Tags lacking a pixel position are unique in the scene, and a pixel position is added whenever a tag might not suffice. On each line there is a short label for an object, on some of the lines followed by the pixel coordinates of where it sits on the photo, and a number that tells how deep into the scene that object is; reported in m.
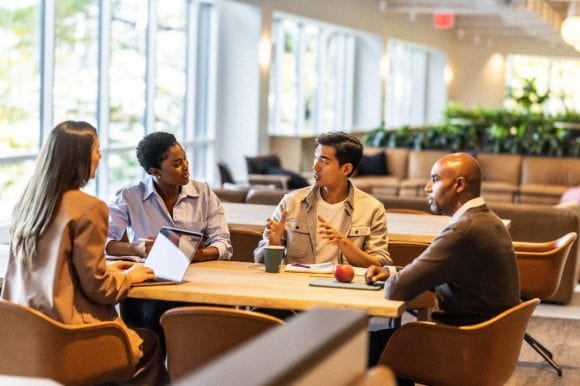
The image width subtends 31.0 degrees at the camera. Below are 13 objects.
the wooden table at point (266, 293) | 3.54
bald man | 3.60
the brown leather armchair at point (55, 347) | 3.43
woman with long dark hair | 3.47
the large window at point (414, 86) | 22.56
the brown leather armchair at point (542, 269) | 5.55
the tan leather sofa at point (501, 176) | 12.91
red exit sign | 20.31
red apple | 3.92
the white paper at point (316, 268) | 4.19
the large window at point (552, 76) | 29.20
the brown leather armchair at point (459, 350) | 3.61
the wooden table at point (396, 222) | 5.58
